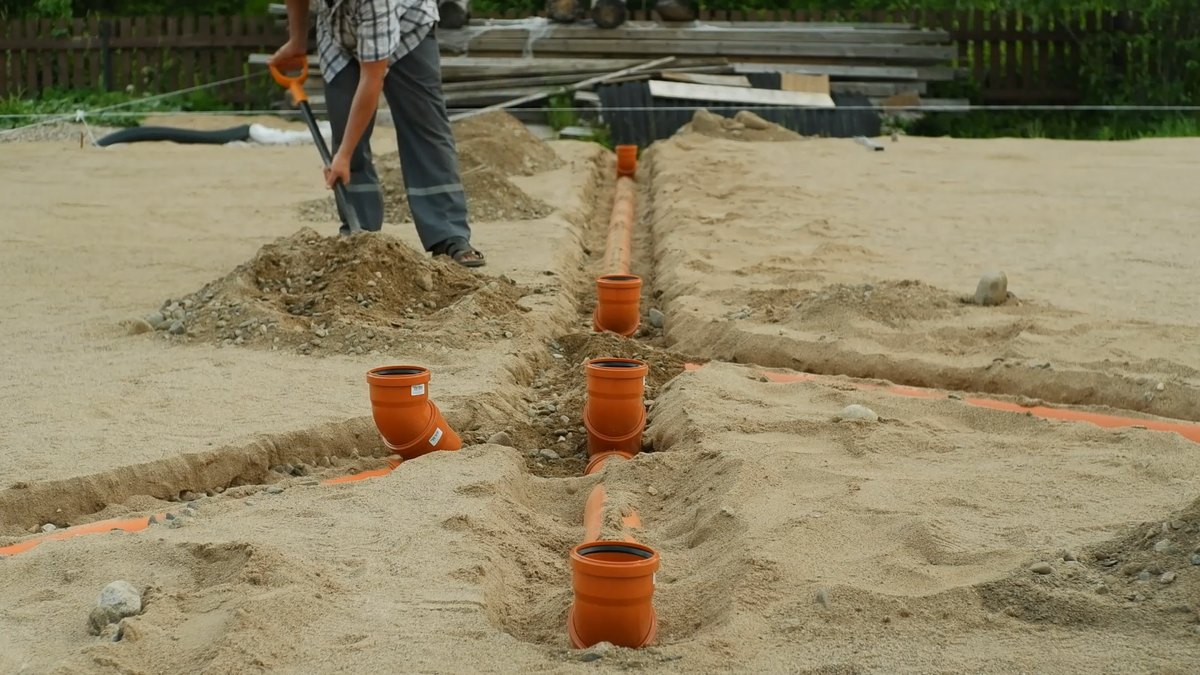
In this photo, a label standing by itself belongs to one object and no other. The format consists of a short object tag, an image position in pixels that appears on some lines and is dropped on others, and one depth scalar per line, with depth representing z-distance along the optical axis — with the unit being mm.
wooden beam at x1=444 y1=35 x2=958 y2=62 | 13312
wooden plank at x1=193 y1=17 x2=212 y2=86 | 14914
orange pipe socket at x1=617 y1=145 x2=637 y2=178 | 9719
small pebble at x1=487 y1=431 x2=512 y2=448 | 3496
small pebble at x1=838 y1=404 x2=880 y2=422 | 3424
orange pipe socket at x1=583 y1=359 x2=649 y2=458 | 3326
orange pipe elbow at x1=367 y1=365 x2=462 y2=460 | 3191
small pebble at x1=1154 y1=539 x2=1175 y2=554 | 2291
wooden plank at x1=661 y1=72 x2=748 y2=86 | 12805
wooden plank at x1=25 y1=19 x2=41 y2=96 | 14945
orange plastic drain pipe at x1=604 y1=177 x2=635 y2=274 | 6191
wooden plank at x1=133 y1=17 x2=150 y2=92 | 14906
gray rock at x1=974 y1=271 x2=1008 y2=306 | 4664
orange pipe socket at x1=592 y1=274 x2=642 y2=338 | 4738
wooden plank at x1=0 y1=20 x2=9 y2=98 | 14961
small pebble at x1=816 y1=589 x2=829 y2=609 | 2256
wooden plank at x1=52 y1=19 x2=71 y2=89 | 14922
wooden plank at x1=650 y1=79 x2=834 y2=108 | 12156
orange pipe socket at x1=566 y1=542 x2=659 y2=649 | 2080
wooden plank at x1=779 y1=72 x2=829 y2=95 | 12969
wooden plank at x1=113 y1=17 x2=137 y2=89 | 14961
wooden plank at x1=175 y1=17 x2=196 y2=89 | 14883
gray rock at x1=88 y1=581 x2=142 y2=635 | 2219
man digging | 5043
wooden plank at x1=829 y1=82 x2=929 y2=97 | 13516
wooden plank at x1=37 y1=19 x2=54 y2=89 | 15008
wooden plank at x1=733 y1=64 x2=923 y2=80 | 13547
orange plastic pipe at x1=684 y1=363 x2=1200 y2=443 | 3305
